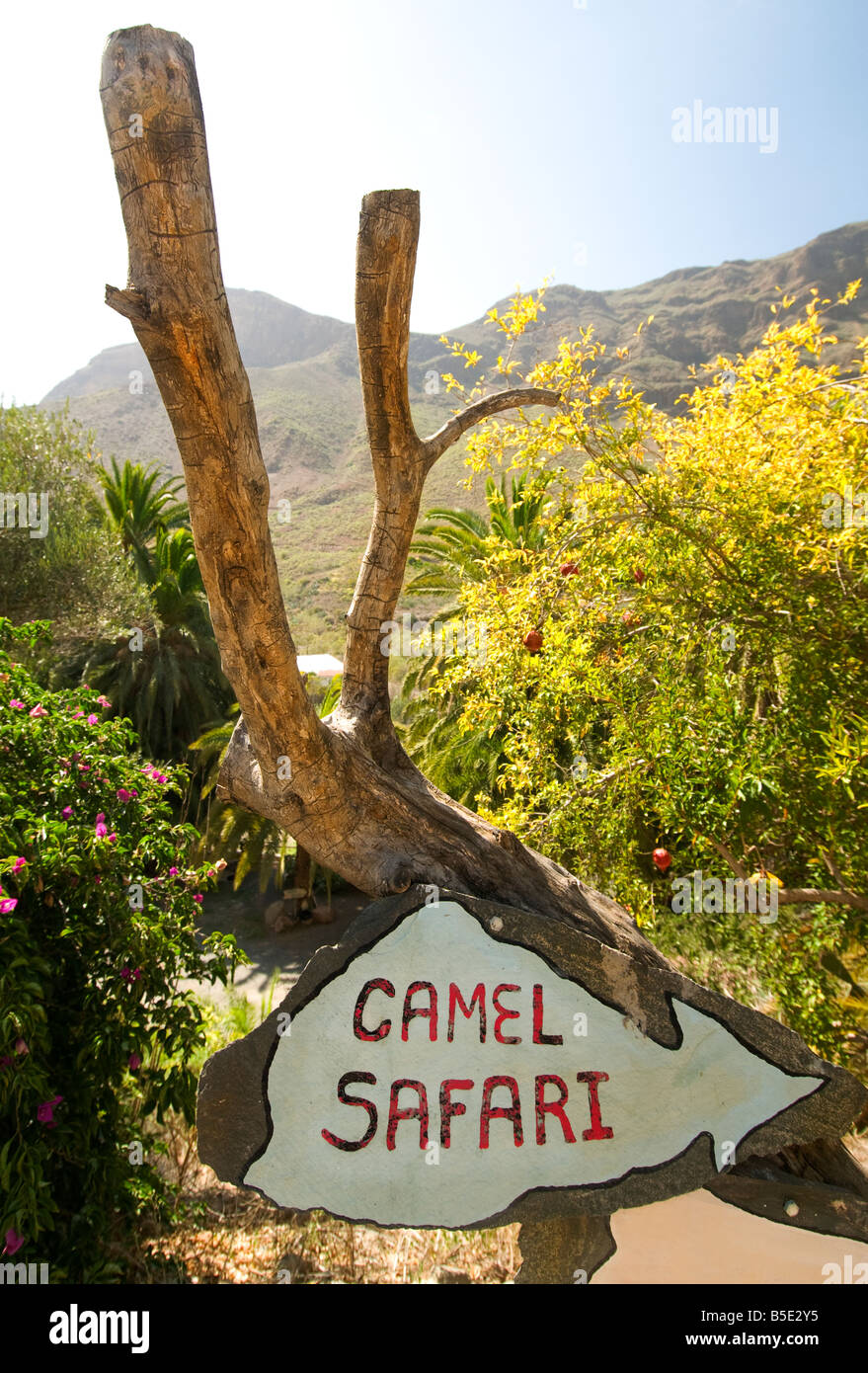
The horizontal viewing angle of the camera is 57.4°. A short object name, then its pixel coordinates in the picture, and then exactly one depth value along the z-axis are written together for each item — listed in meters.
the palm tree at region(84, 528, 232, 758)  12.62
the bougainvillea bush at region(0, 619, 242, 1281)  3.12
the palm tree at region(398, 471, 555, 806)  8.79
